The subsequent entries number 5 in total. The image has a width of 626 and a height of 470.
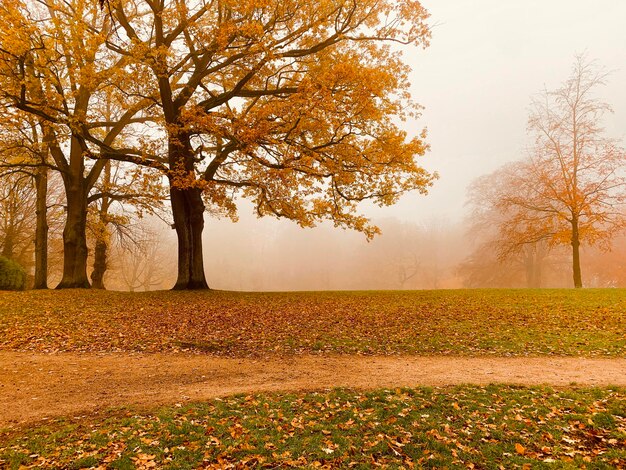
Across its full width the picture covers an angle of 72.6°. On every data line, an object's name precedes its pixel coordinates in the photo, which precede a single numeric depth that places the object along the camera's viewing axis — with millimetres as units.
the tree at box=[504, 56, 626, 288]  25250
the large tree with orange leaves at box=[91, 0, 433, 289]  16547
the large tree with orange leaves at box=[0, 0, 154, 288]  15180
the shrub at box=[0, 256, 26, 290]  21844
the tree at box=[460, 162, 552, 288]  36281
